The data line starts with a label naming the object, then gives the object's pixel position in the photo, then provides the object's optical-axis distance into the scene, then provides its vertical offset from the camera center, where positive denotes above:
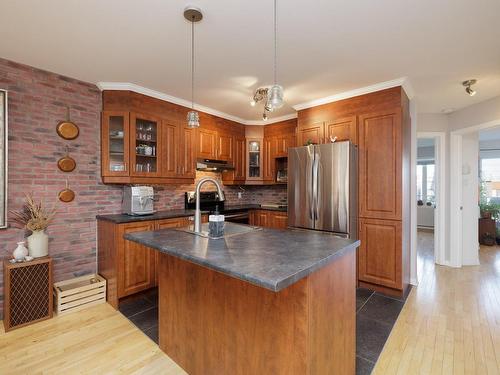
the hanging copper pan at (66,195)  2.86 -0.10
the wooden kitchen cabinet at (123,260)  2.78 -0.84
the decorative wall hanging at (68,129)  2.85 +0.64
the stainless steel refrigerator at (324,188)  3.02 +0.00
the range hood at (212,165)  4.08 +0.36
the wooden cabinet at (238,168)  4.67 +0.36
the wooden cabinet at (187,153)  3.72 +0.50
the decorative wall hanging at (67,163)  2.85 +0.26
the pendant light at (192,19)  1.82 +1.25
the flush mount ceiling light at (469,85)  2.97 +1.23
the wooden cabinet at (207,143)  4.04 +0.71
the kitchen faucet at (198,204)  1.85 -0.13
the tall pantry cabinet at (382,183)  2.98 +0.06
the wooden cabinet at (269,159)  4.72 +0.52
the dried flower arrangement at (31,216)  2.52 -0.30
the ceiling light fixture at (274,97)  1.65 +0.58
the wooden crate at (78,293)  2.62 -1.14
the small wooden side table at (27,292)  2.33 -1.00
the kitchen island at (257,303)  1.22 -0.66
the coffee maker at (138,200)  3.15 -0.16
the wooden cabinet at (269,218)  4.23 -0.53
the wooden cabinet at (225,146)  4.36 +0.72
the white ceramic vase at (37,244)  2.52 -0.57
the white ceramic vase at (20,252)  2.42 -0.63
